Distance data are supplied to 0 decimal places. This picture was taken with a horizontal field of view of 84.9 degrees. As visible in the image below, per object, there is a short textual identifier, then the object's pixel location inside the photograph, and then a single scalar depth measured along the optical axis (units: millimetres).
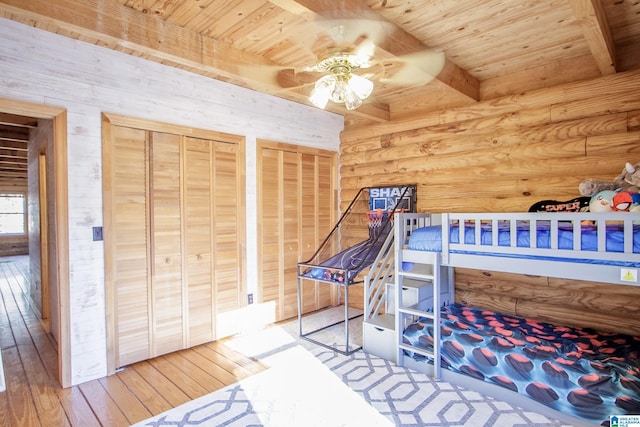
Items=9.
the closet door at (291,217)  3857
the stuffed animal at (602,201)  2096
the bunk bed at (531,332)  1927
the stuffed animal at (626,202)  1959
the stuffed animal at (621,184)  2166
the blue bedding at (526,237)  1893
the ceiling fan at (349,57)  2061
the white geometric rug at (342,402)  2145
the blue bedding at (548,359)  1990
